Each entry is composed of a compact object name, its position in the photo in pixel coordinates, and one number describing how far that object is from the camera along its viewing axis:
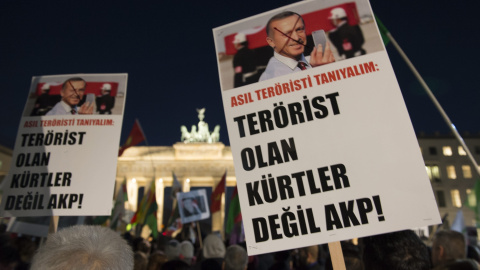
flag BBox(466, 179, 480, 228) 8.48
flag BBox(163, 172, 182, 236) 14.02
